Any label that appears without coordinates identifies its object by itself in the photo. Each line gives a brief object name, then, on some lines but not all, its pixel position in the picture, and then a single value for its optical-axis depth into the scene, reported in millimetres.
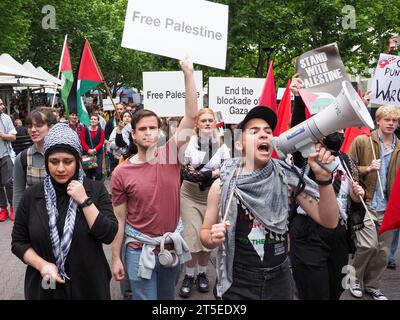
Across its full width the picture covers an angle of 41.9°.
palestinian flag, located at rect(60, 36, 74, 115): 7766
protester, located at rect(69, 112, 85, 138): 10595
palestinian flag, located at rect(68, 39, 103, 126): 7363
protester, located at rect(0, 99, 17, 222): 8828
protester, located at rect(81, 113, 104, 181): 10484
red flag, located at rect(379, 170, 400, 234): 3752
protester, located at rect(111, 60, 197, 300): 3527
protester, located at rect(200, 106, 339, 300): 2826
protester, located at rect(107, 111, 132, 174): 7748
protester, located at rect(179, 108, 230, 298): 5273
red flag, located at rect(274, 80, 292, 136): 5330
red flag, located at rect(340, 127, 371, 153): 6059
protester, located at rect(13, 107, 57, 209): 4002
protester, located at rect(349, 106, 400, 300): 5043
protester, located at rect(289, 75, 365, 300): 3615
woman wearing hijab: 2781
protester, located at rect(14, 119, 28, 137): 11391
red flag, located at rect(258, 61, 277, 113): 4688
